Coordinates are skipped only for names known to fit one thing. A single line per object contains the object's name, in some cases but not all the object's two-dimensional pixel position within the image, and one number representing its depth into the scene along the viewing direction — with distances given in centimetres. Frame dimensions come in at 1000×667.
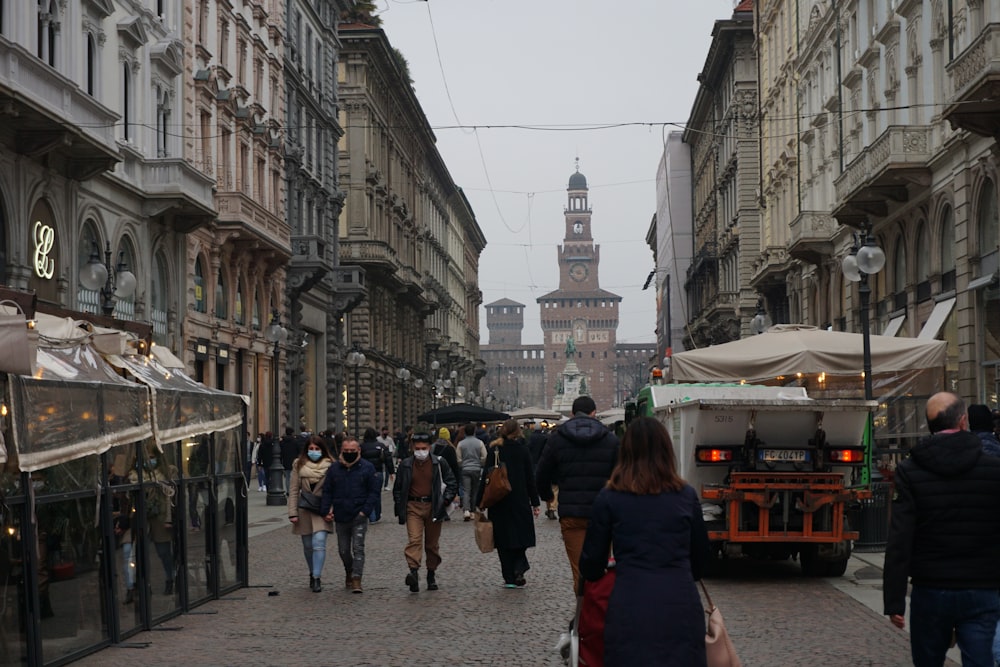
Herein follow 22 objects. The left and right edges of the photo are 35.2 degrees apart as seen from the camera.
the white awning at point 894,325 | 3572
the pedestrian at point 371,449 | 2885
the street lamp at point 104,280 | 2425
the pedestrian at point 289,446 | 3862
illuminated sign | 2903
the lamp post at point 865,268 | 2100
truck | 1644
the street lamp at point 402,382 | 6494
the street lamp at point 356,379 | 5466
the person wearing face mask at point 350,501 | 1644
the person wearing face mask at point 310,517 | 1667
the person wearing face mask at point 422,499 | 1658
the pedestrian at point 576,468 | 1318
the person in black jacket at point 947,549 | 723
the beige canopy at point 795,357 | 2150
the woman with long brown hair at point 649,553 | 668
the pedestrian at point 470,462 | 2892
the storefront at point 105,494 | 1049
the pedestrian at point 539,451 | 2928
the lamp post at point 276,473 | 3444
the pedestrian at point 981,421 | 1114
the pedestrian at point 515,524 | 1653
